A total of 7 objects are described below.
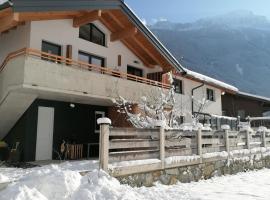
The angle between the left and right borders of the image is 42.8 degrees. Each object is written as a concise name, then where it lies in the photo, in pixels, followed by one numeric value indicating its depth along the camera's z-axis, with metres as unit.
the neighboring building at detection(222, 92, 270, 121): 35.06
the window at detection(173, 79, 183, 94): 25.12
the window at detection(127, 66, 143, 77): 21.25
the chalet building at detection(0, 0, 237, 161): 13.54
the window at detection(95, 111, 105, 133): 18.56
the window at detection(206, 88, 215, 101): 29.20
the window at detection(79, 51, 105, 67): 17.77
